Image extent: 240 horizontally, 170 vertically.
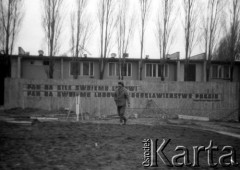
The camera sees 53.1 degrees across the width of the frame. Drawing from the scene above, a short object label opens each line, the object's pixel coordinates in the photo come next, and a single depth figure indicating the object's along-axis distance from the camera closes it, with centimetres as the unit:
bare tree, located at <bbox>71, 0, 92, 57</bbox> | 2473
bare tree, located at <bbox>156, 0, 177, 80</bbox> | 2494
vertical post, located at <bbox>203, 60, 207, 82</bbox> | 2626
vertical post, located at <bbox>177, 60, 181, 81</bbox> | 2623
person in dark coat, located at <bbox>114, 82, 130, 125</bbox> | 1219
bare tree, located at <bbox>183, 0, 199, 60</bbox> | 2410
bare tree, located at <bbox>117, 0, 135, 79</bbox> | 2556
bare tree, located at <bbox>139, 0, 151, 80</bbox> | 2528
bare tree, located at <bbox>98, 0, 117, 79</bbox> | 2492
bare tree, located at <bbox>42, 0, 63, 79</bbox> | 2358
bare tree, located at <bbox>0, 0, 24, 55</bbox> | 2567
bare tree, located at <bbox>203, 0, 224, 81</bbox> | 2436
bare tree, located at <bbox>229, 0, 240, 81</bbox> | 2470
